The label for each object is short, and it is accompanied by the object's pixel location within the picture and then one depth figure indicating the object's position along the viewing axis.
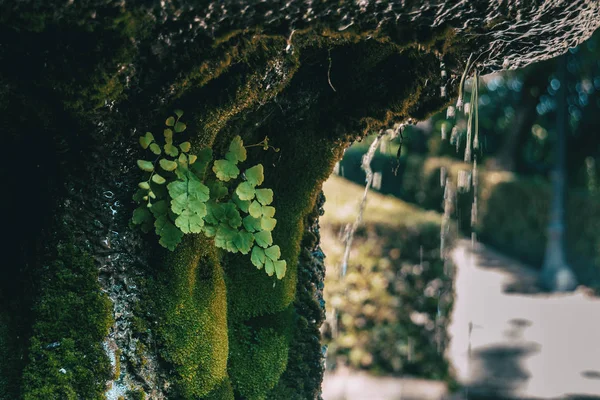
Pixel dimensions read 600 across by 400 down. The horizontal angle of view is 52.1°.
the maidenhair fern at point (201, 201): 2.25
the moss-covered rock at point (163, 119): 1.93
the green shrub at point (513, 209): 15.05
